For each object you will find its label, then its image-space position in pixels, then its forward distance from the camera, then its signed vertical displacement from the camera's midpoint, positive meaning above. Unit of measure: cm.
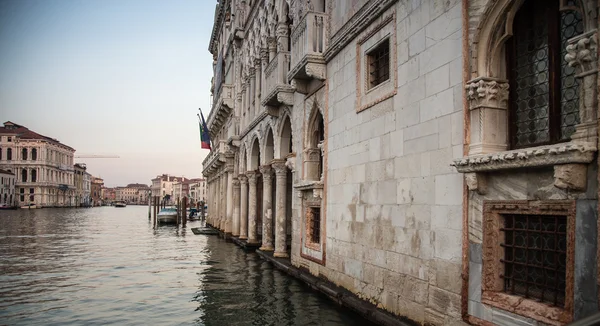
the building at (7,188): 9431 -105
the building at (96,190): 17602 -278
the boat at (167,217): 4375 -283
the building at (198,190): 15388 -234
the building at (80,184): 13500 -46
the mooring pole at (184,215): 3880 -244
